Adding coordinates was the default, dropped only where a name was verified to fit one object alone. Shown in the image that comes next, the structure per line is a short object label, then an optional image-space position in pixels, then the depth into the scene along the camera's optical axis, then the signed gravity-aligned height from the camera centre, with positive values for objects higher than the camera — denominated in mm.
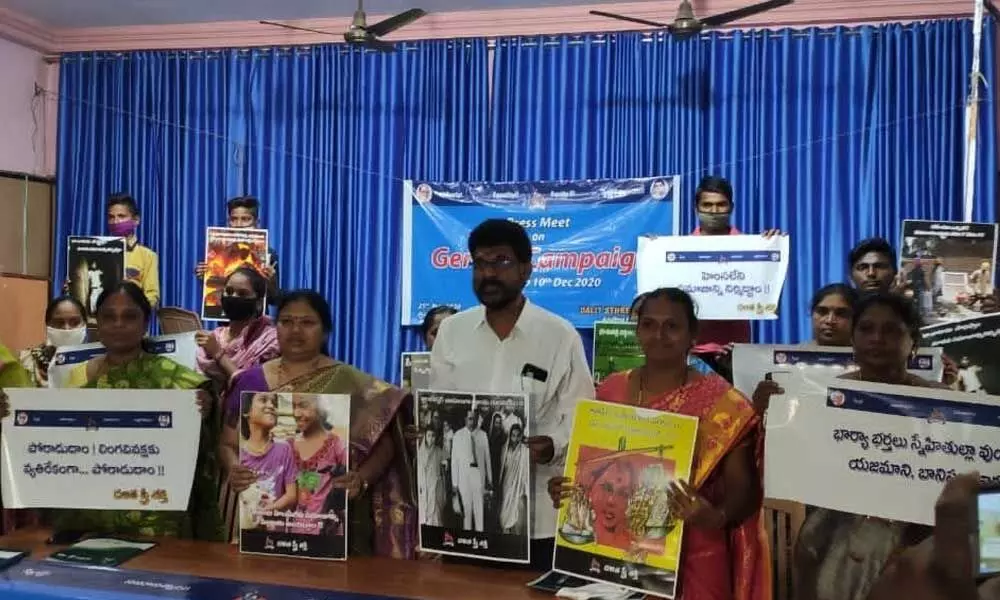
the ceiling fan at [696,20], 4891 +1646
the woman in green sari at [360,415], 2432 -291
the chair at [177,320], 5272 -91
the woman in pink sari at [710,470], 2020 -358
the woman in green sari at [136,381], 2588 -225
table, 2068 -659
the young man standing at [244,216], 6051 +626
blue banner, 6102 +543
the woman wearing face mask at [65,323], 3936 -88
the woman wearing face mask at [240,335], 3684 -124
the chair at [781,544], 2484 -643
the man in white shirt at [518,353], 2303 -112
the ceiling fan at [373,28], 5223 +1667
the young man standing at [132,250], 6133 +382
